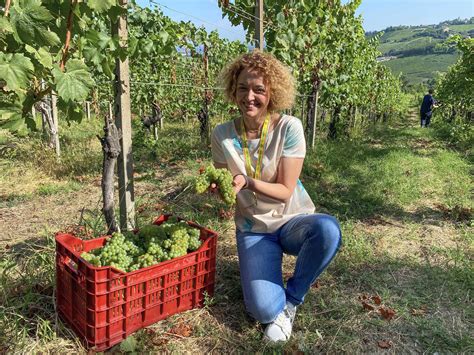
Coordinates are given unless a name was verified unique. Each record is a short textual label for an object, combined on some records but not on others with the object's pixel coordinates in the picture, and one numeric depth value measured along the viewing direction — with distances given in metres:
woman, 2.44
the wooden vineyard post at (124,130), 2.68
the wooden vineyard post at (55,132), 6.36
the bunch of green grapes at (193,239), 2.43
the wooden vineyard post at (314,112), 7.39
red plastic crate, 2.02
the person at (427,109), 15.73
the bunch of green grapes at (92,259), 2.23
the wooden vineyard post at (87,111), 12.12
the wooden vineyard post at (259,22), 4.37
